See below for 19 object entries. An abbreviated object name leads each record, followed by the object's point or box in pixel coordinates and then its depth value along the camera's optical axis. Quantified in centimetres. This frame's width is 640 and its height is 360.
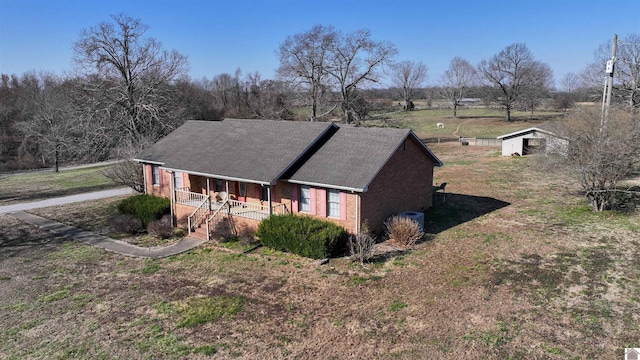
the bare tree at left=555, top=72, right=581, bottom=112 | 8612
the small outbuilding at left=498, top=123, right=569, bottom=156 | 4112
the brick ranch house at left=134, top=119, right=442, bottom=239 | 1925
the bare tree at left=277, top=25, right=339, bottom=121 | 4459
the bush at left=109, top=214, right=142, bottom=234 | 2342
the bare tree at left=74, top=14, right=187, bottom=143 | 4141
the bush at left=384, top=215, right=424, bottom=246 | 1853
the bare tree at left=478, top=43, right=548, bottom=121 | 7522
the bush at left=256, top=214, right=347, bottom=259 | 1780
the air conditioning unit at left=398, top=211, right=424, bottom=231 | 2032
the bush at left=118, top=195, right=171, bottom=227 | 2425
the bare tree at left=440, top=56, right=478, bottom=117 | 9738
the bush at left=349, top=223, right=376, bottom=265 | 1706
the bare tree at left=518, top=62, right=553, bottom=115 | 7488
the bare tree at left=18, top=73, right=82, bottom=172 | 4716
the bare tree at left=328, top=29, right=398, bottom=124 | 4459
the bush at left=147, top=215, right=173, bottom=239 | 2241
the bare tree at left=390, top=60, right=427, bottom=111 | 10000
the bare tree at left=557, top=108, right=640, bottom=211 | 2031
